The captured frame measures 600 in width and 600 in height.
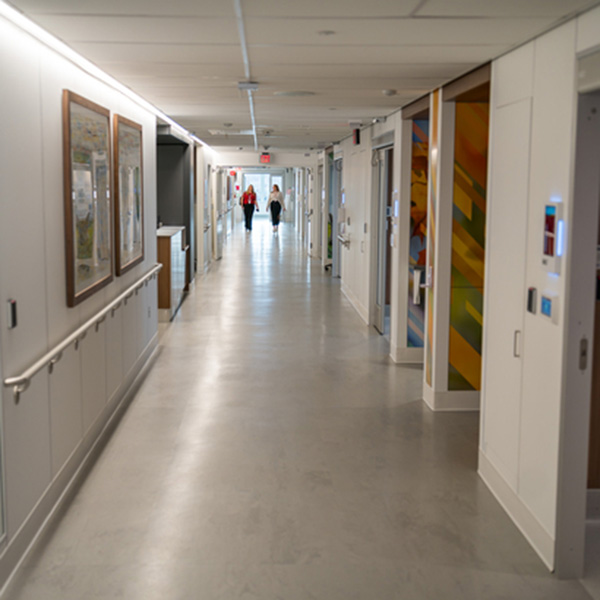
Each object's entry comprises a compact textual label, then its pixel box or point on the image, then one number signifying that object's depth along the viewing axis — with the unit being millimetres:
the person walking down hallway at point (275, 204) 26512
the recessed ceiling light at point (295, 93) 6304
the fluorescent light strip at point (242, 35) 3237
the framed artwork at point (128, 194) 5957
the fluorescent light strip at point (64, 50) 3496
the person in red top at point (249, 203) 26922
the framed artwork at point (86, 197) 4488
